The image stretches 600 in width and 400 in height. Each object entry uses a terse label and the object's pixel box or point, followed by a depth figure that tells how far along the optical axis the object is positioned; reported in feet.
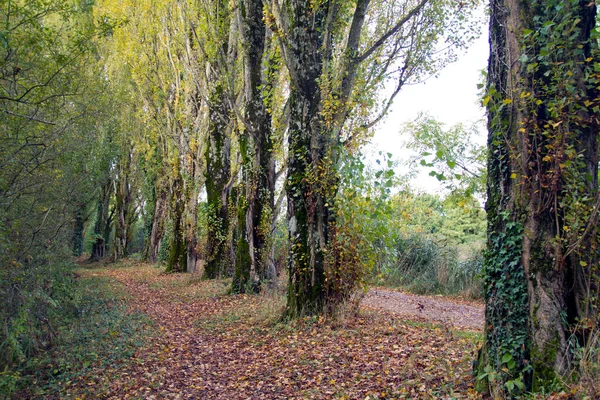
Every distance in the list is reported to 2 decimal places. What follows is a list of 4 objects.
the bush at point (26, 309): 18.15
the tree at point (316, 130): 24.36
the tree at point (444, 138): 46.37
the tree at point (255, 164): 35.53
